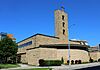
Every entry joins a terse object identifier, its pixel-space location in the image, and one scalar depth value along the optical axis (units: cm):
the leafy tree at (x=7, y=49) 2070
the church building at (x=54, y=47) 2012
